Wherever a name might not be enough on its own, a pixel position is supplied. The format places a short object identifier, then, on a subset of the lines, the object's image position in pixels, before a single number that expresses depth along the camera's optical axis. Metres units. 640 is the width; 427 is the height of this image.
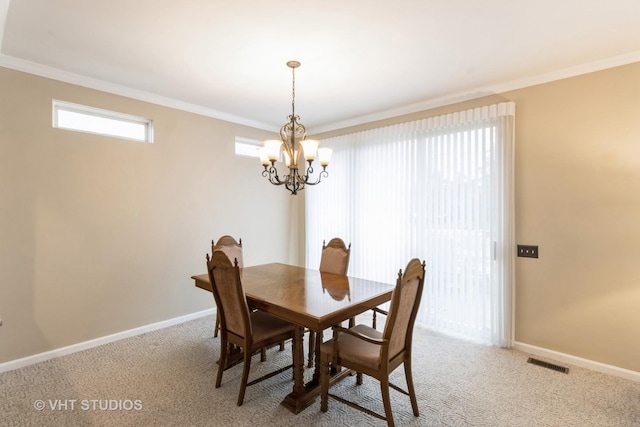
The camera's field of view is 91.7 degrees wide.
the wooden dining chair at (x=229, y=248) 3.49
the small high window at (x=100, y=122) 3.09
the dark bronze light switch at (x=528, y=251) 3.11
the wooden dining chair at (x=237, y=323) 2.24
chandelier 2.61
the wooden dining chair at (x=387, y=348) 1.92
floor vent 2.79
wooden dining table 2.10
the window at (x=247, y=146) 4.62
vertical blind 3.24
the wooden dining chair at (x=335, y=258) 3.37
